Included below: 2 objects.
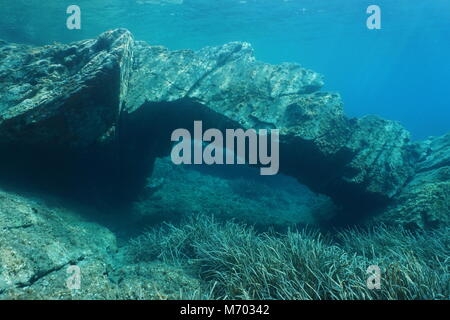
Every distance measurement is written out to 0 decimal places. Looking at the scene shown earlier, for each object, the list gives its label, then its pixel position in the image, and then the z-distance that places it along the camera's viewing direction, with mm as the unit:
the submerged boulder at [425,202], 6484
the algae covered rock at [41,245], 3682
